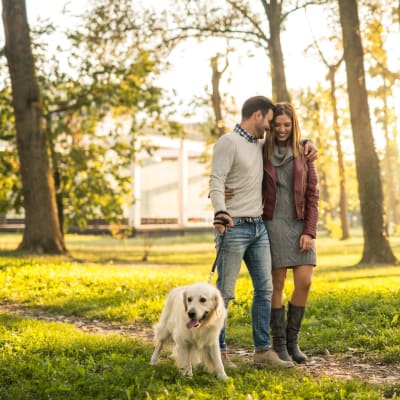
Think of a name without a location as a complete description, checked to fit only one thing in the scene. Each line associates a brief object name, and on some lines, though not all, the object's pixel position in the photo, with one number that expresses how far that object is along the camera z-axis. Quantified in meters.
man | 6.38
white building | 48.78
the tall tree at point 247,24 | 22.72
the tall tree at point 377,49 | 19.75
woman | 6.78
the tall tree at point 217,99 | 33.69
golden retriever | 5.80
